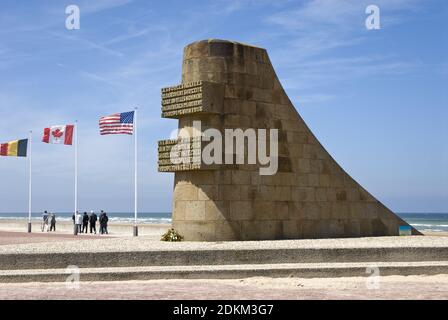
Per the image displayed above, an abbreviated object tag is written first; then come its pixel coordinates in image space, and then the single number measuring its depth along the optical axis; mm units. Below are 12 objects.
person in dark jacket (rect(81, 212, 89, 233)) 38969
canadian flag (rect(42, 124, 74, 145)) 35438
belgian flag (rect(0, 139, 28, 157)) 39031
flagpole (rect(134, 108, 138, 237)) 31688
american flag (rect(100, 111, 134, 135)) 30078
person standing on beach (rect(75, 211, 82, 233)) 36334
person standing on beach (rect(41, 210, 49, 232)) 42969
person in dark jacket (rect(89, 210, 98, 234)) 37969
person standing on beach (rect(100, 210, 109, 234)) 37031
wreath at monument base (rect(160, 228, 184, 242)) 17906
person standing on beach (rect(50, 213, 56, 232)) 43750
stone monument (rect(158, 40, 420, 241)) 17609
